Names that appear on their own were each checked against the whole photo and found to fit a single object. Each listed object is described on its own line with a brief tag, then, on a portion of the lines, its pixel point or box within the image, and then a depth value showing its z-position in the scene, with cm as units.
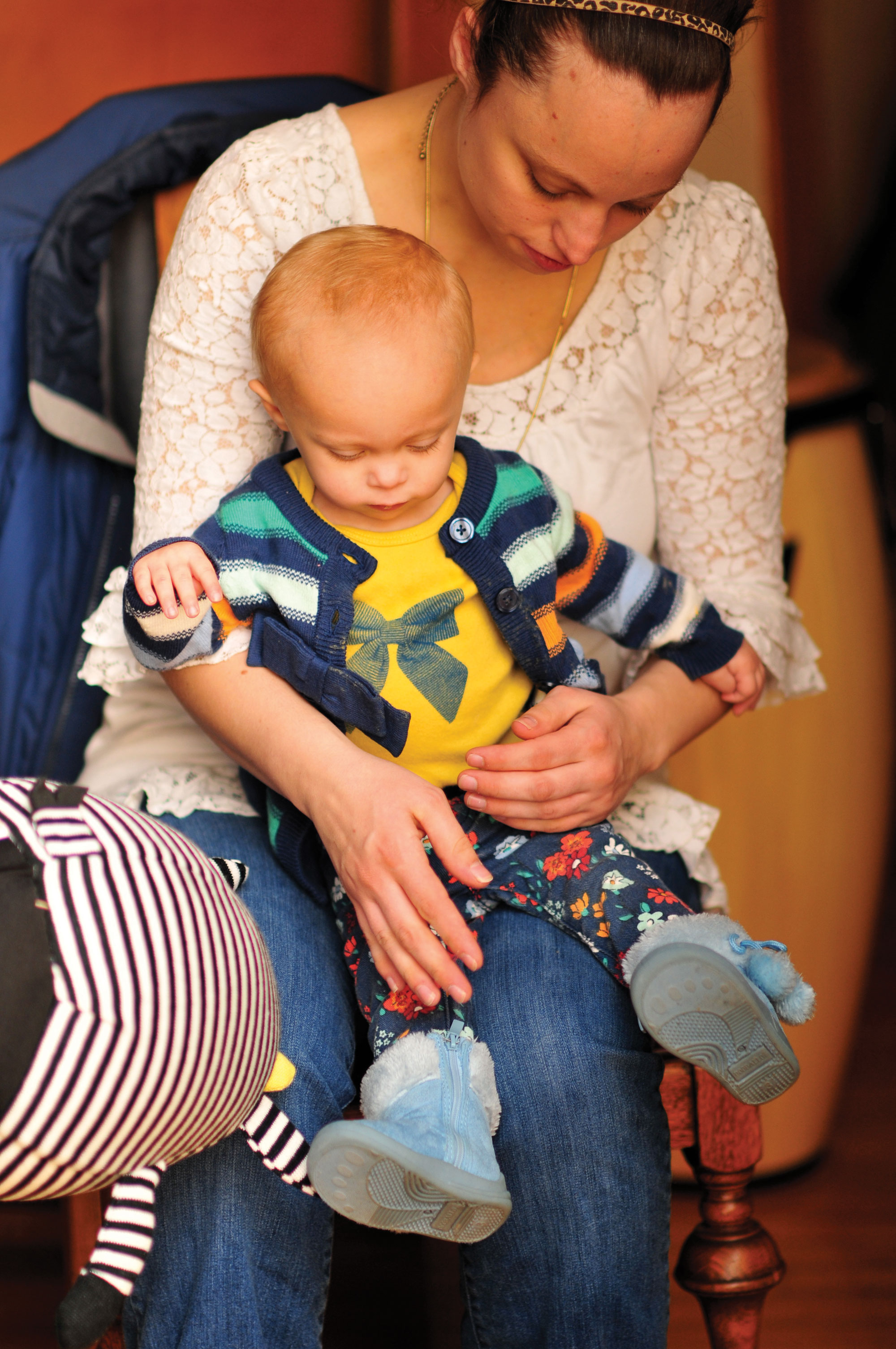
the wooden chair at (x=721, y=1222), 231
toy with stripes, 203
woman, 219
